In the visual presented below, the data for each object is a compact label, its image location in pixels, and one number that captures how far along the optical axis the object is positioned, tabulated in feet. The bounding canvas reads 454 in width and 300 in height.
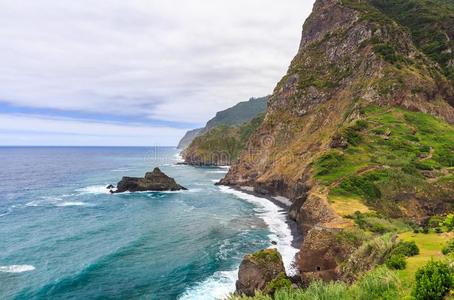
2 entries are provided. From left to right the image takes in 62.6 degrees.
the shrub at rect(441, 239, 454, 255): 88.15
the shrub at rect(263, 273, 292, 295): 125.29
